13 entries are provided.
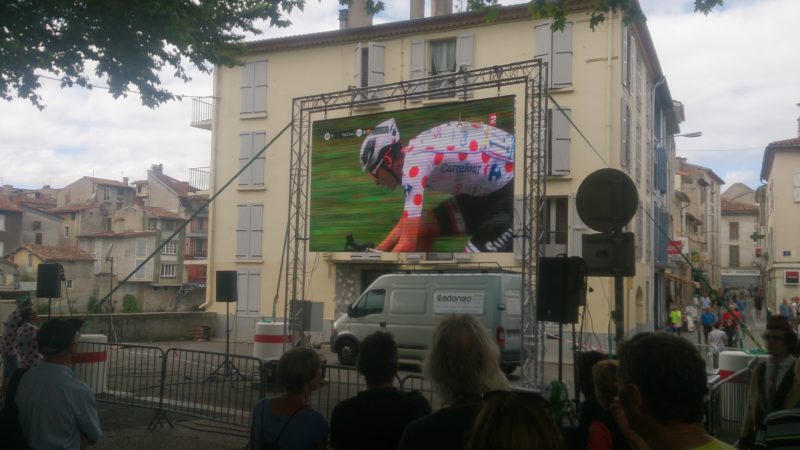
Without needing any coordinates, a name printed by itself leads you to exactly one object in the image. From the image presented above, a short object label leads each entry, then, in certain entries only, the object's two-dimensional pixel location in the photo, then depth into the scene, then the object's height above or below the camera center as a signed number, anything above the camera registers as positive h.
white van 16.72 -0.65
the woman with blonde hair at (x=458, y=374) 3.14 -0.42
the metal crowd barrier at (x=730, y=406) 8.06 -1.34
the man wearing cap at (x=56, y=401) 4.36 -0.75
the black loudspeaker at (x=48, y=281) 12.90 -0.15
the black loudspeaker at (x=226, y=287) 15.38 -0.23
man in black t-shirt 3.79 -0.66
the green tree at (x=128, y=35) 9.74 +3.23
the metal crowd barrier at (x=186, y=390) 9.91 -1.82
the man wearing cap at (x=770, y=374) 5.86 -0.68
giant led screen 14.08 +1.96
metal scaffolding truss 13.28 +1.79
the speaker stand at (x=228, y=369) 11.48 -1.48
